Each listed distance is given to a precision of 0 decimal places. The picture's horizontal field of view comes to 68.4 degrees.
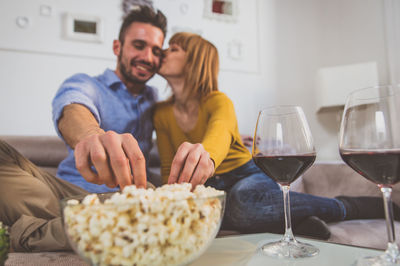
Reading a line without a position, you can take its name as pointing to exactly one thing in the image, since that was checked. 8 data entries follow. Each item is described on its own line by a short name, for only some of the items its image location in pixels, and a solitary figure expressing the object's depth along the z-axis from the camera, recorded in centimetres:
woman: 85
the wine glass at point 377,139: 35
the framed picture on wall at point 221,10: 219
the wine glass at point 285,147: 47
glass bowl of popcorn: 28
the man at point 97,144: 49
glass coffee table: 37
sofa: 134
